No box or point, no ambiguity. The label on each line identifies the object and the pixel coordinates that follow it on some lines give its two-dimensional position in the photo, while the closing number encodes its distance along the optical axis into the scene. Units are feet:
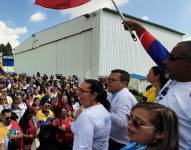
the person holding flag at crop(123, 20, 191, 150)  3.73
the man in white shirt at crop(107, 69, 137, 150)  6.77
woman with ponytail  5.29
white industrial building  51.19
